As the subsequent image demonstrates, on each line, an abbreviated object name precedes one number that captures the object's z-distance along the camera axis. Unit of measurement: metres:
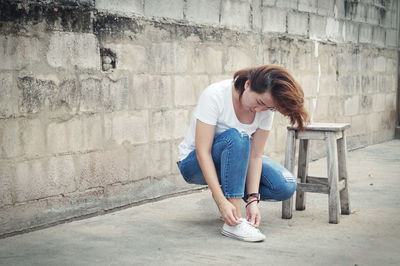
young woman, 3.17
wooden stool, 3.82
